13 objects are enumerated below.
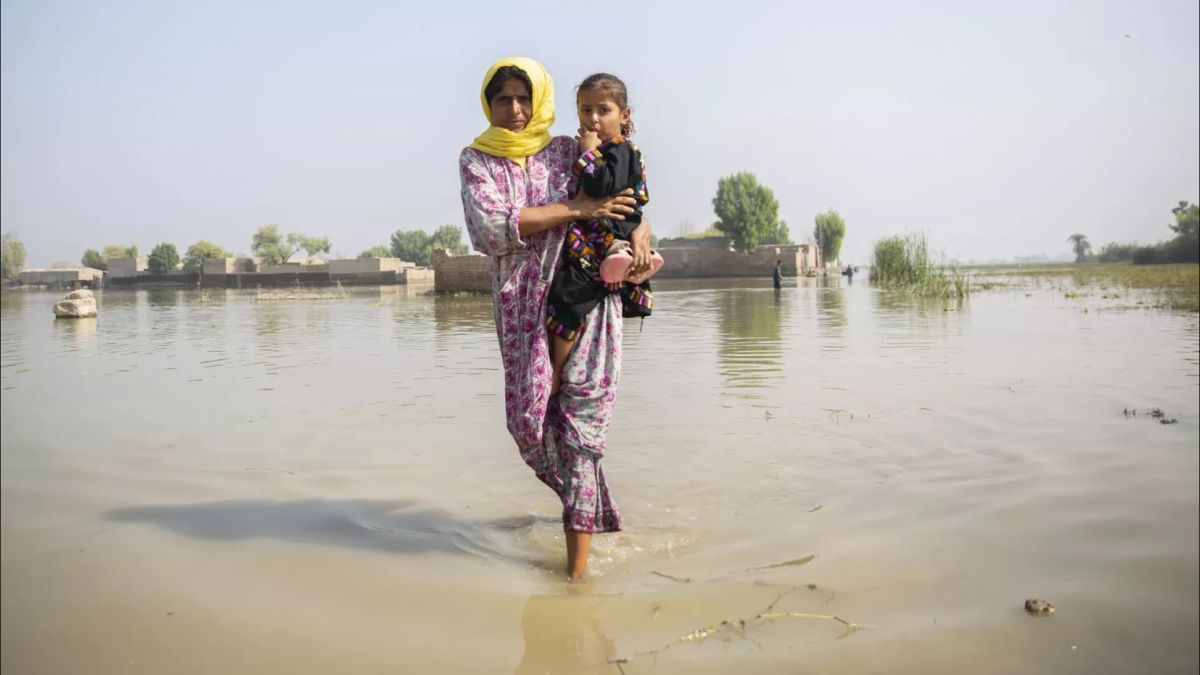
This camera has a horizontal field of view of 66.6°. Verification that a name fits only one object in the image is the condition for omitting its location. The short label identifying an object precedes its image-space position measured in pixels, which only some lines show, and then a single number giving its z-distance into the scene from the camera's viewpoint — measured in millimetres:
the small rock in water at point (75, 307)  18891
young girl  2629
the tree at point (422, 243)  88125
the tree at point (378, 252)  91912
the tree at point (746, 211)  63969
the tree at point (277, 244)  80125
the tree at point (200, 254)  66875
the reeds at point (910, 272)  20438
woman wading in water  2664
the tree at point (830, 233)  74438
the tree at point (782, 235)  84062
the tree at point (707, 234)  70812
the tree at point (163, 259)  65750
